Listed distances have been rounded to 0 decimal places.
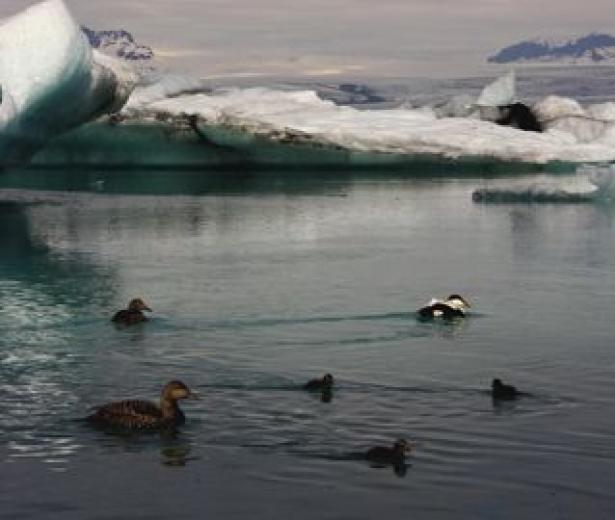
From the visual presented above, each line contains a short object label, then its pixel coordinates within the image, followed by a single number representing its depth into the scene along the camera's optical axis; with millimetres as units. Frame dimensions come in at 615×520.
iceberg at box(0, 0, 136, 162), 37750
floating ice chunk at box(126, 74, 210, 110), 61631
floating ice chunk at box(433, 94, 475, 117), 69250
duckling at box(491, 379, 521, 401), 15461
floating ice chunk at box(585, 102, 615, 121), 68188
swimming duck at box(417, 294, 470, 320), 21797
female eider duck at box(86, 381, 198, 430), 13898
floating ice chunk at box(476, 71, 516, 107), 67838
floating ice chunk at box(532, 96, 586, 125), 68375
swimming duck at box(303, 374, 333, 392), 15875
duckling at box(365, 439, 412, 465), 12656
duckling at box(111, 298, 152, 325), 21016
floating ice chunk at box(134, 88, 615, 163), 59719
